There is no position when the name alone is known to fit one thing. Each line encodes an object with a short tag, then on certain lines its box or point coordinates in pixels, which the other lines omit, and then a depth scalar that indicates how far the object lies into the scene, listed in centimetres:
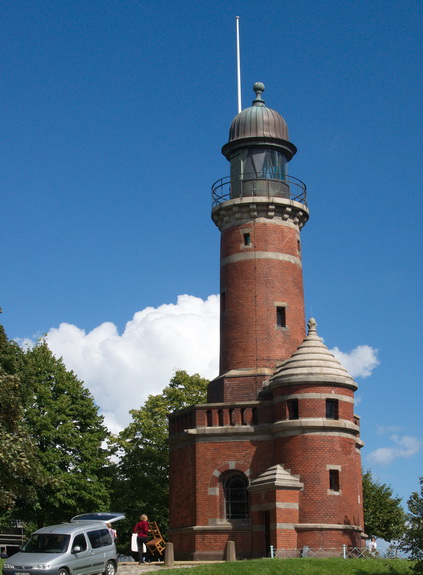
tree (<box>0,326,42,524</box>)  3225
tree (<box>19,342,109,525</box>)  4819
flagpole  4892
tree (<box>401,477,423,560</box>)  2828
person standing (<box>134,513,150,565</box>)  3503
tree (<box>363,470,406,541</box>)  5678
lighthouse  4369
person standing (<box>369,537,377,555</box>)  3932
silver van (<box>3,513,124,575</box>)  2638
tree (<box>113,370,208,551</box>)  5519
